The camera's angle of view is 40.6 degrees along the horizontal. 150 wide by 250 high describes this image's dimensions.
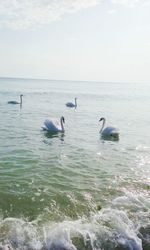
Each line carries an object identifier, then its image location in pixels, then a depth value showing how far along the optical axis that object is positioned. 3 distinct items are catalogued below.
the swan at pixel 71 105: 26.62
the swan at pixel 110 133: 13.60
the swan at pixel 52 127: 13.96
